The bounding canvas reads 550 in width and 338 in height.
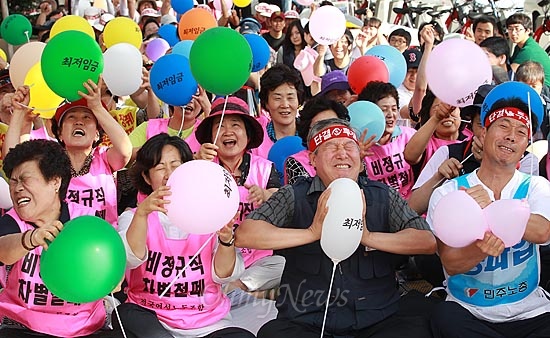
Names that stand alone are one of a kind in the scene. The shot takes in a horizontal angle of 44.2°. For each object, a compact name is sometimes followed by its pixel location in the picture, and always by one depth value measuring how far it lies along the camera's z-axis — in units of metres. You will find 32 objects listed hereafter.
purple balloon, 5.38
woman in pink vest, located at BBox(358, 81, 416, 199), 3.68
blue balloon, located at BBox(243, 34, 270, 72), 4.98
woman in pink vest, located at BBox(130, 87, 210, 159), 3.86
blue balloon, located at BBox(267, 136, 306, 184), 3.72
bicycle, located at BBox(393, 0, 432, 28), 10.79
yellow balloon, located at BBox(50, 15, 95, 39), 4.82
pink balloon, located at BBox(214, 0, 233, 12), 6.46
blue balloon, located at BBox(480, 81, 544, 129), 2.79
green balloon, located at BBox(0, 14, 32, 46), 6.21
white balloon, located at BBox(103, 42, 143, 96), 3.55
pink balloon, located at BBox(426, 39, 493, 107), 3.18
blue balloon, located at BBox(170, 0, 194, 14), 6.73
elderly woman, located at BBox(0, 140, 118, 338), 2.48
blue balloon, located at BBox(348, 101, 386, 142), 3.48
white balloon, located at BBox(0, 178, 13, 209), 3.08
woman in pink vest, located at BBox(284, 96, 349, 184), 3.41
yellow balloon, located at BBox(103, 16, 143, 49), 5.11
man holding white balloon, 2.51
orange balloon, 5.20
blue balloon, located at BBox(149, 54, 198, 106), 3.72
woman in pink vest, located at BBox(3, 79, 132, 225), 3.19
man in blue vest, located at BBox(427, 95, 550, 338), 2.51
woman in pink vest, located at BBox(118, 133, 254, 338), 2.59
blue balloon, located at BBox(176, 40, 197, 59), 4.37
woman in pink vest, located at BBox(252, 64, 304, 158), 3.97
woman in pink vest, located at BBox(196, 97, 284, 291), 3.31
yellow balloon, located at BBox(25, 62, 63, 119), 3.42
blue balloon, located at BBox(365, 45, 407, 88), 4.73
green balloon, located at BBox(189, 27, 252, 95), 3.17
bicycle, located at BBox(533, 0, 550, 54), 9.12
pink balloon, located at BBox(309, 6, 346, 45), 5.38
